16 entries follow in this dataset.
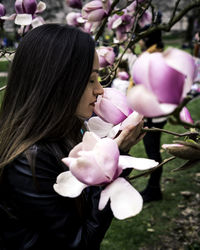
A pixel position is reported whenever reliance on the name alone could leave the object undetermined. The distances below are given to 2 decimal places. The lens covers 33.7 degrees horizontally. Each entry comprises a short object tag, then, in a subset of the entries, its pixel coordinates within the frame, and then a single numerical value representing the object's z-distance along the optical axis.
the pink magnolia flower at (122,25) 1.75
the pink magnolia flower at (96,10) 1.29
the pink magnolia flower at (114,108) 0.81
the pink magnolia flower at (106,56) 1.52
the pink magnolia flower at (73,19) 1.70
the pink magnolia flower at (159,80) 0.48
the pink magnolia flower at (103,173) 0.60
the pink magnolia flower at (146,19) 1.93
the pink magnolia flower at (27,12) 1.31
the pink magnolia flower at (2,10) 1.40
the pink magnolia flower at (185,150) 0.69
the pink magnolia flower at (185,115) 0.72
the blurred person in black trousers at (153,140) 2.69
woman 0.96
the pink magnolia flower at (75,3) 1.57
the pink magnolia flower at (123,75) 2.96
